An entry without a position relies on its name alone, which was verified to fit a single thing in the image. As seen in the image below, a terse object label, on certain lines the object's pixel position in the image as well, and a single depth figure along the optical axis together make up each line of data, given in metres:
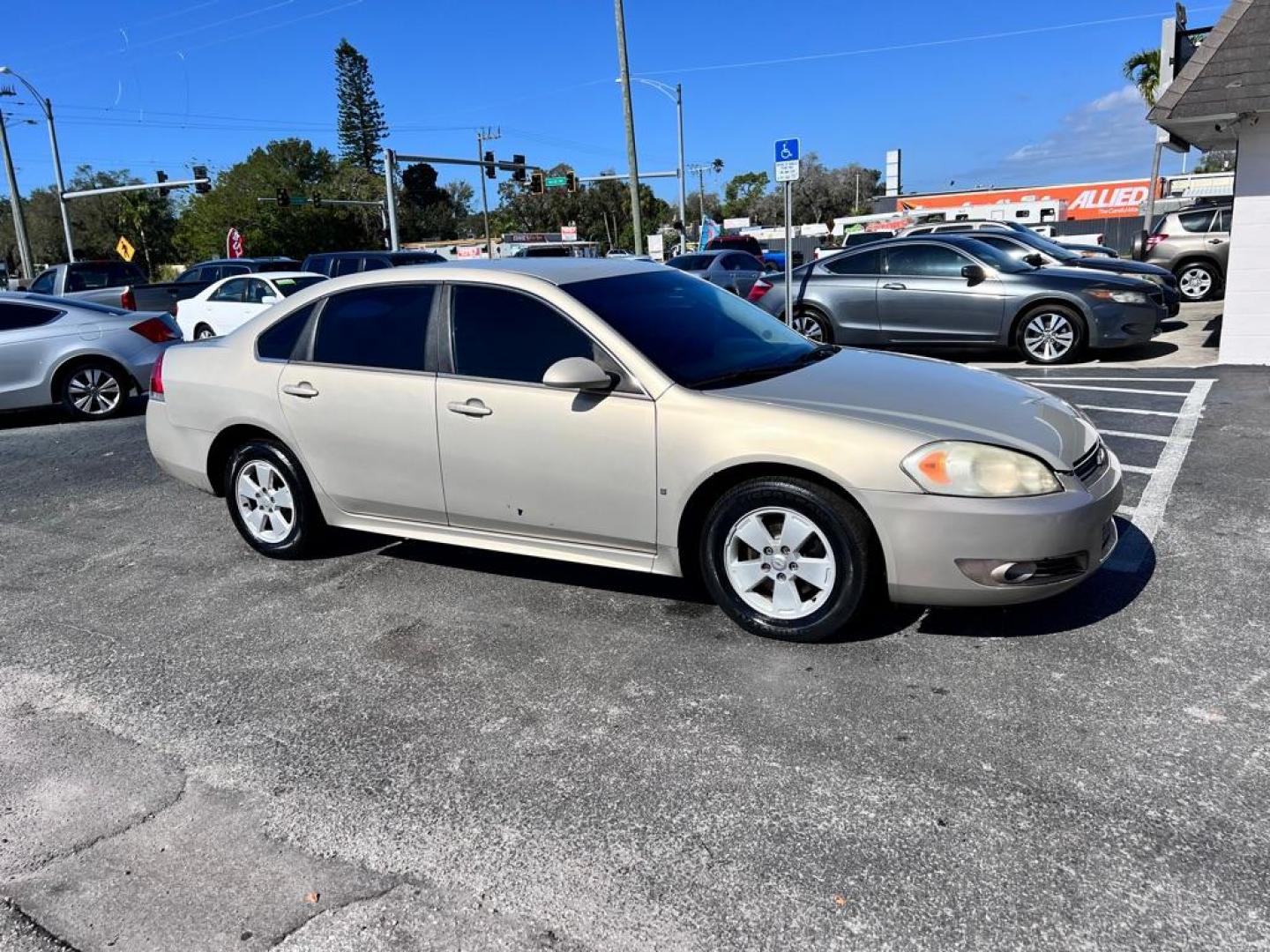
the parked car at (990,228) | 18.84
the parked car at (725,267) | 17.44
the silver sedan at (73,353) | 10.05
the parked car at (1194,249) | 17.42
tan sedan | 3.63
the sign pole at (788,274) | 11.21
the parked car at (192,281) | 18.25
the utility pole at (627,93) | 23.41
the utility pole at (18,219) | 34.59
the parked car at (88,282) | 17.95
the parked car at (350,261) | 19.11
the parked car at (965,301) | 10.89
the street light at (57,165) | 36.56
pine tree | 85.81
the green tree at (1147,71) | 29.06
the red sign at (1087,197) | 55.75
